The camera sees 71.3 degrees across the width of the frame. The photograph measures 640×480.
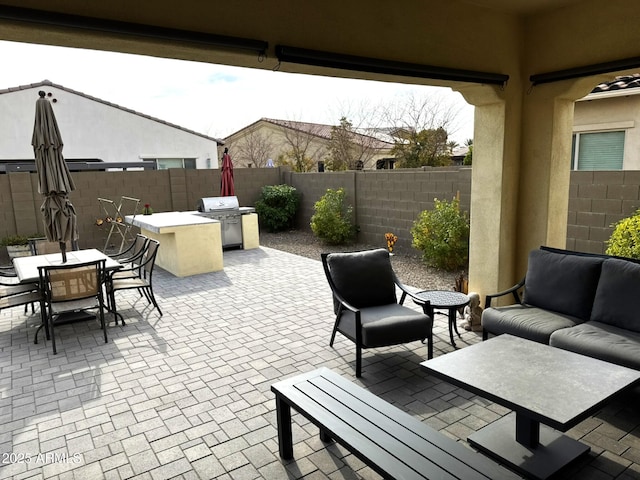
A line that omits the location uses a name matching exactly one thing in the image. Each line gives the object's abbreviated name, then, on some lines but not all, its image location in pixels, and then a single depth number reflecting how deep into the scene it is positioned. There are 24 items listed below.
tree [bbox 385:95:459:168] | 16.06
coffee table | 2.36
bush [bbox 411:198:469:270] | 7.48
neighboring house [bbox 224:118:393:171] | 20.55
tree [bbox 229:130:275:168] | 24.33
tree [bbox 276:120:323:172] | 21.62
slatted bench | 2.13
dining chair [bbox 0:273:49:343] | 5.00
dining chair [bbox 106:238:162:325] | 5.57
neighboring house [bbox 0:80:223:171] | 14.24
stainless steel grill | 9.98
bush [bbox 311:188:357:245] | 10.30
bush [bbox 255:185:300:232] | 12.41
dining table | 5.06
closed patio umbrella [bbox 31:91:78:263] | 5.11
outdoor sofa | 3.44
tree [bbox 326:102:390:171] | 19.44
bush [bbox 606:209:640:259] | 4.94
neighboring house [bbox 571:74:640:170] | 8.12
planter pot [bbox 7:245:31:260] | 8.77
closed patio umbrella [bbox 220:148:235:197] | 10.86
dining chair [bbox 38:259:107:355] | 4.79
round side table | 4.44
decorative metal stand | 10.33
